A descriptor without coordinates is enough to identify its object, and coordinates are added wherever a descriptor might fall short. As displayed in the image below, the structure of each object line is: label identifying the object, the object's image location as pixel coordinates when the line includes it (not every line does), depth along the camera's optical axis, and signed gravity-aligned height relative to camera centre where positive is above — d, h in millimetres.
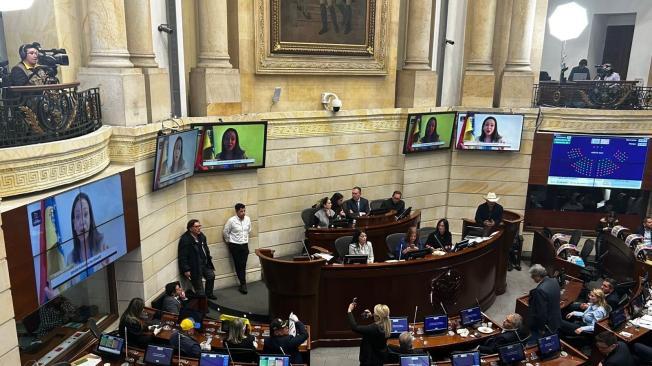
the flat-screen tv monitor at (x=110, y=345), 6051 -3117
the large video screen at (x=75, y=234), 5762 -1970
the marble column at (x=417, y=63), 11758 +214
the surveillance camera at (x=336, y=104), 10812 -663
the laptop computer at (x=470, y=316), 7094 -3187
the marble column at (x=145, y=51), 8143 +241
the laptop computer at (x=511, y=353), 6105 -3140
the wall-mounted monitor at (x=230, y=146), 9039 -1323
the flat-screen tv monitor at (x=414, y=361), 5679 -3024
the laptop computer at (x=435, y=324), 6949 -3232
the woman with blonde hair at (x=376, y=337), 6102 -3007
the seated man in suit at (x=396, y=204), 11008 -2706
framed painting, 10180 +685
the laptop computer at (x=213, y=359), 5695 -3063
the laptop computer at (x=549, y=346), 6289 -3163
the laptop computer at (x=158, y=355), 5809 -3089
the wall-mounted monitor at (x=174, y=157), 7805 -1363
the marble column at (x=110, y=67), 7414 -10
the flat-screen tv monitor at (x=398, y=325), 6777 -3168
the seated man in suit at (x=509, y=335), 6520 -3164
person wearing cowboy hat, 10445 -2678
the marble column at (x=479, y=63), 12320 +248
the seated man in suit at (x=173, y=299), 7129 -3089
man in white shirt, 9445 -3003
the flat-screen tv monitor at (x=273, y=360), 5660 -3047
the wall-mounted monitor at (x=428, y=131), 11547 -1281
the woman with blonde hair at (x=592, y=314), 7492 -3309
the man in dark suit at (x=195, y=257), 8602 -3053
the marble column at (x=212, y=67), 9359 +18
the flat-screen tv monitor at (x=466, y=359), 5887 -3103
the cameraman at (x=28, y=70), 6020 -63
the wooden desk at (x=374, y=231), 9664 -2947
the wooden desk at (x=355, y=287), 7516 -3139
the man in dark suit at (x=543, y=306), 6871 -2960
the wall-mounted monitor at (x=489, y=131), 11992 -1265
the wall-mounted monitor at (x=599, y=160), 11906 -1870
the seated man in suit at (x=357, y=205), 10773 -2680
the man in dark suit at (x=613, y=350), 6121 -3151
